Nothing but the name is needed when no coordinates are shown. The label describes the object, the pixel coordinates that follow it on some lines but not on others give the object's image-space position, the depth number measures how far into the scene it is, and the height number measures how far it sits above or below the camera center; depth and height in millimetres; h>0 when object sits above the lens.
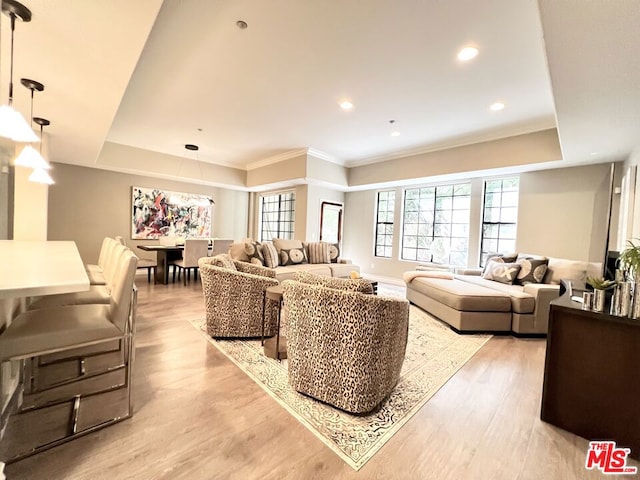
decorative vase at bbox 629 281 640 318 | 1589 -319
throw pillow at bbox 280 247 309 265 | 5266 -507
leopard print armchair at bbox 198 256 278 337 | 2836 -772
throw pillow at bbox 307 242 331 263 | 5762 -438
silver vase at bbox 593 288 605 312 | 1703 -344
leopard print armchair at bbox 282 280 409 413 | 1686 -710
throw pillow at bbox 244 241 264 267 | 4641 -407
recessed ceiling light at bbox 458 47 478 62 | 2562 +1764
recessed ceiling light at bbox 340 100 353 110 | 3741 +1776
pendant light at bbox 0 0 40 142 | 1579 +610
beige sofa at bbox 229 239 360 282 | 4645 -676
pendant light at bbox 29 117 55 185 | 2980 +481
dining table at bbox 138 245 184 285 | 5465 -731
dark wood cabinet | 1583 -803
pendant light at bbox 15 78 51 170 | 2461 +589
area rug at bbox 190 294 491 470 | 1592 -1186
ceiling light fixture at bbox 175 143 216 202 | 5989 +783
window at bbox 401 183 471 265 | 5797 +297
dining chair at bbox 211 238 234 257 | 5832 -414
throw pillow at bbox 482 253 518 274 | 4445 -290
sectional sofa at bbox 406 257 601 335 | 3330 -814
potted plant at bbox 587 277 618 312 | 1704 -293
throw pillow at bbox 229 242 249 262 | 4625 -424
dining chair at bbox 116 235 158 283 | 5531 -829
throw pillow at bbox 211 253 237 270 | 2971 -385
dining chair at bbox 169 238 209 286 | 5289 -517
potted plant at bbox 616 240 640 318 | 1593 -220
